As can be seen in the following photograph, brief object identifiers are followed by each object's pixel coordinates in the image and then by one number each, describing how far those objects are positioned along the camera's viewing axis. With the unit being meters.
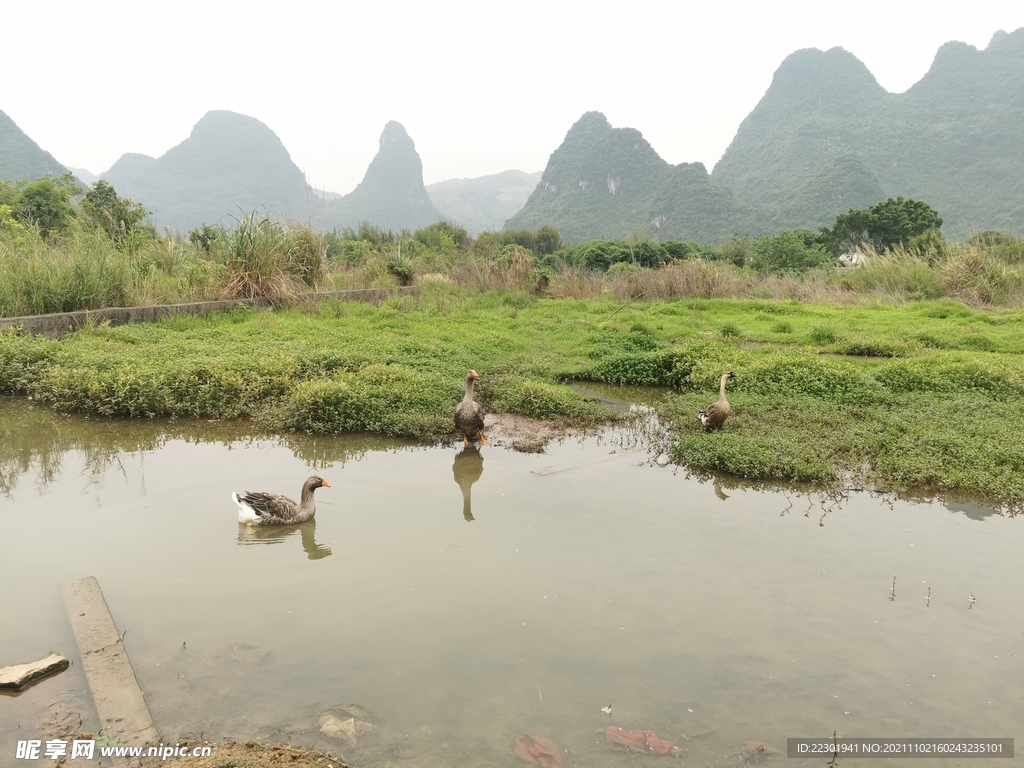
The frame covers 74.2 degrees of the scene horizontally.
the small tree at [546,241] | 55.38
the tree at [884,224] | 35.91
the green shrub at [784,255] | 30.16
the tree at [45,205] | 21.88
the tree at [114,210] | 18.52
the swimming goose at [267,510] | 5.27
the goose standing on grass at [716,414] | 7.83
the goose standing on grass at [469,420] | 7.41
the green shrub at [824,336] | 13.03
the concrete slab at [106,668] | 3.12
